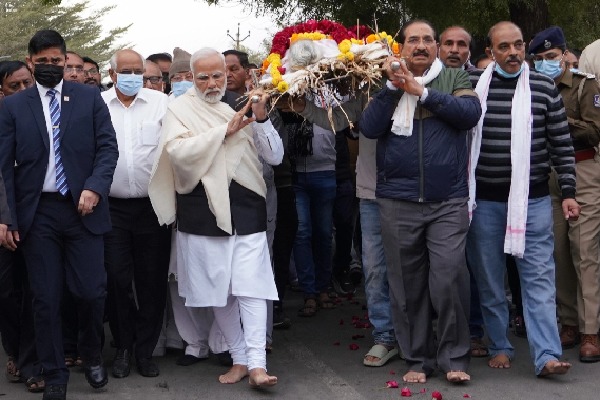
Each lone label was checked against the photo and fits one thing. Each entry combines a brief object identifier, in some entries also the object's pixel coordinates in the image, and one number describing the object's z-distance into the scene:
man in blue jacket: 7.23
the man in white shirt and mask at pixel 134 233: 7.76
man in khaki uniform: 8.16
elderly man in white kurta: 7.40
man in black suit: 7.02
